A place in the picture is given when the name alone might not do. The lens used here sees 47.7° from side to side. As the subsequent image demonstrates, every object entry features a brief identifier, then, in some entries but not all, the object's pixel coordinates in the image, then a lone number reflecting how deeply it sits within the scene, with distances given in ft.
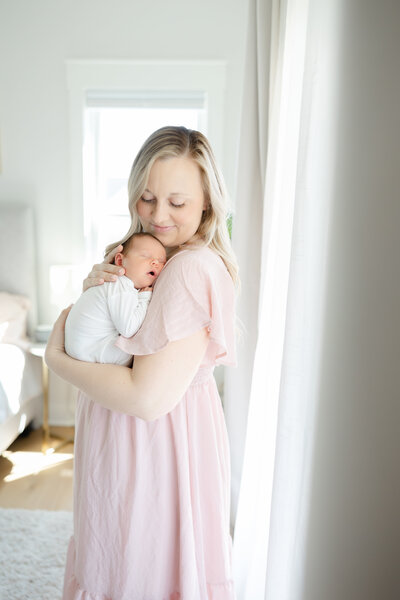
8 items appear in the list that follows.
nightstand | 9.54
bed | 9.15
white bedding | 8.13
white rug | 5.90
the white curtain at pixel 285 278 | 2.58
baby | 3.14
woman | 2.98
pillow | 9.44
